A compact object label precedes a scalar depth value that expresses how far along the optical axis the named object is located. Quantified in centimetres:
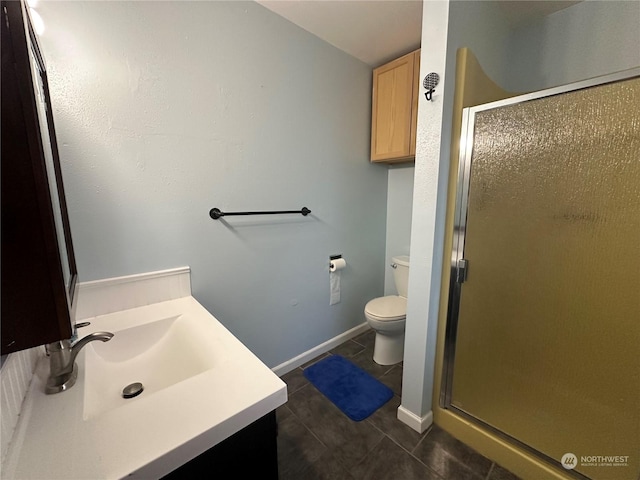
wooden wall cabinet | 186
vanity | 52
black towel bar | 144
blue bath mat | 162
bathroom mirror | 43
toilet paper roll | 207
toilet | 190
